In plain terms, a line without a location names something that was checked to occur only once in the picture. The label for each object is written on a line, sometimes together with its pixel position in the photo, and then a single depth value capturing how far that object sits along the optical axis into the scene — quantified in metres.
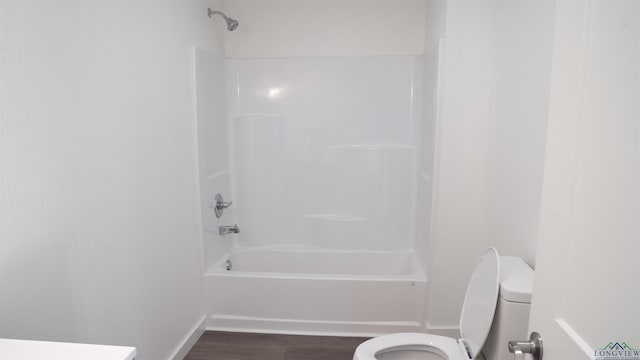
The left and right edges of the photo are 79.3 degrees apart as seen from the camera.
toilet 1.37
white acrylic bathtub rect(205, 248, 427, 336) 2.60
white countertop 0.82
